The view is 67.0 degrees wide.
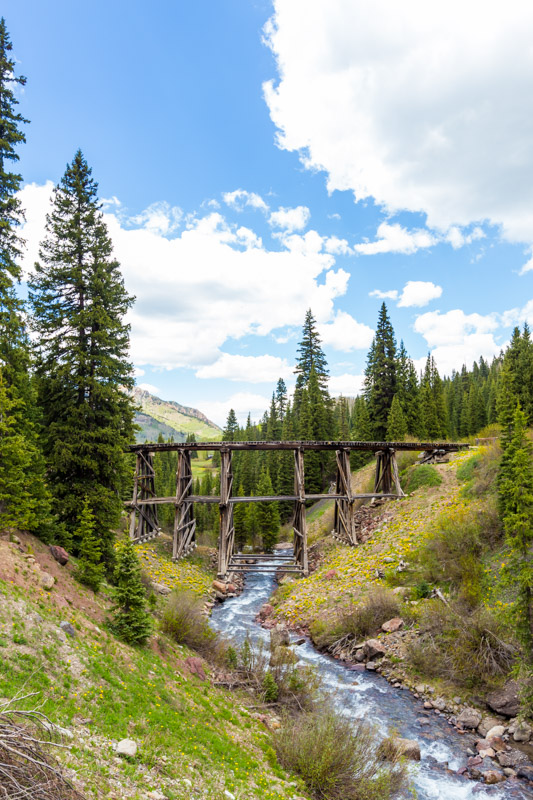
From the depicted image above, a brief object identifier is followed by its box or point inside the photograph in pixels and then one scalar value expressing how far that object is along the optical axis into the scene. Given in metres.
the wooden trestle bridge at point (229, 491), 25.12
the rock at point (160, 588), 21.09
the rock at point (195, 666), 11.30
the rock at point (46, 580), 10.40
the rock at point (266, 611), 20.17
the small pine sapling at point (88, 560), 12.46
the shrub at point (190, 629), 13.25
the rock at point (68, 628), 9.07
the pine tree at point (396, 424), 36.69
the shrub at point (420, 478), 25.69
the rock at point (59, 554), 12.73
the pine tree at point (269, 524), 40.25
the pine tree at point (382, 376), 40.78
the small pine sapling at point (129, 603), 10.74
